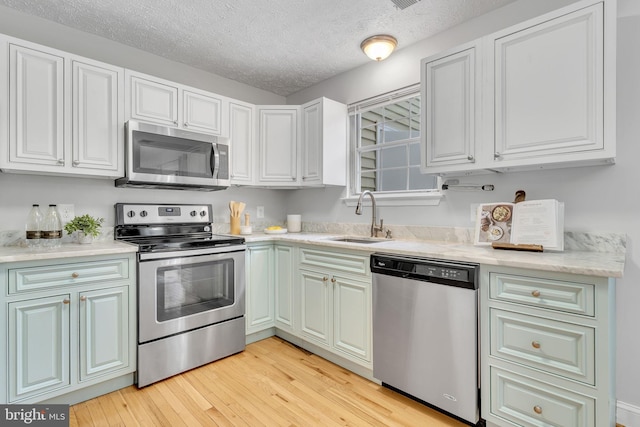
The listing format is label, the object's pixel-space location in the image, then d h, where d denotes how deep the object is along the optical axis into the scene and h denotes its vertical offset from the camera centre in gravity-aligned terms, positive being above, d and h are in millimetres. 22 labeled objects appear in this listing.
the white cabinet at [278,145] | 3287 +680
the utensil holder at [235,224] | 3240 -119
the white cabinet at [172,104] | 2480 +886
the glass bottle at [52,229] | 2094 -115
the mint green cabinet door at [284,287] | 2799 -656
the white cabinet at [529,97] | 1615 +657
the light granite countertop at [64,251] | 1757 -232
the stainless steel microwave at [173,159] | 2418 +429
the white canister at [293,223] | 3574 -118
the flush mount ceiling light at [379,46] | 2594 +1347
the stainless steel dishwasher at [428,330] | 1708 -674
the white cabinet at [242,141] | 3100 +685
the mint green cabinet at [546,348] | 1354 -612
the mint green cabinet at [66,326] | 1762 -669
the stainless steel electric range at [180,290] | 2189 -580
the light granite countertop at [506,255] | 1372 -224
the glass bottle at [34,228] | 2050 -106
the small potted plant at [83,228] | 2207 -111
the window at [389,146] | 2845 +619
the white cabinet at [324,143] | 3127 +680
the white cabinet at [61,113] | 2006 +657
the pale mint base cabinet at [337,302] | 2232 -663
